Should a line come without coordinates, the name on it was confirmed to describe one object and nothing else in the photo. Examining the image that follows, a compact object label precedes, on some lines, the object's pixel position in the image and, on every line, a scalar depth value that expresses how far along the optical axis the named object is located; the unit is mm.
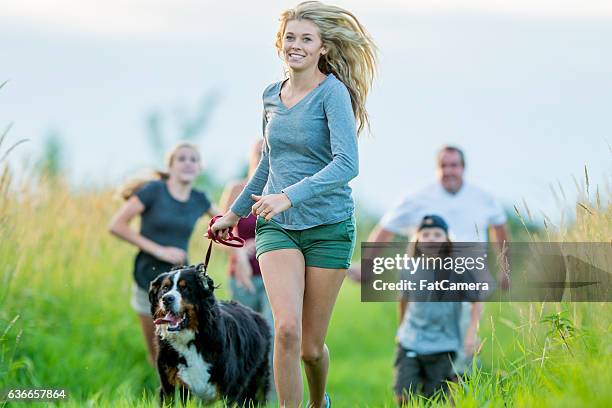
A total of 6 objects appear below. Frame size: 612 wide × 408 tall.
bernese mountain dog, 13422
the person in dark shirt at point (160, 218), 17781
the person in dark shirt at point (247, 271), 18359
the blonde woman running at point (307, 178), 11172
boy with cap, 16781
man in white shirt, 19516
